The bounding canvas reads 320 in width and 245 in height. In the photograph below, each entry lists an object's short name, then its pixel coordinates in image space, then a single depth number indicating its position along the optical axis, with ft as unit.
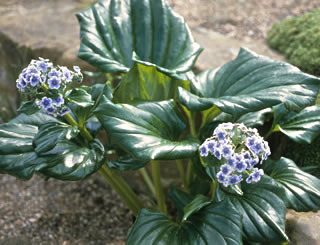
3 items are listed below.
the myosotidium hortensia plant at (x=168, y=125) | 4.84
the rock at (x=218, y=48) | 8.52
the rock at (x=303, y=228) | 5.37
